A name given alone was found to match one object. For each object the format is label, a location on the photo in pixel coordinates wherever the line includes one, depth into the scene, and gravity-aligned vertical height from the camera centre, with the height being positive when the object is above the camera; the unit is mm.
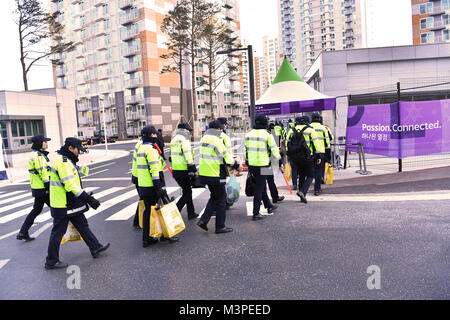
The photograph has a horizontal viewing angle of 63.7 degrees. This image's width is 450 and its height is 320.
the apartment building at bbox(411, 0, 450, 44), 57812 +15135
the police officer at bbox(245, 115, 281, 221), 7129 -563
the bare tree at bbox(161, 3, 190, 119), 42625 +12597
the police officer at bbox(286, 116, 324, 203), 8523 -880
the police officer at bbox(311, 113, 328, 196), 9383 -519
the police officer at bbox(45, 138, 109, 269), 5155 -881
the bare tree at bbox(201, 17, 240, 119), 43656 +11210
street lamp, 12750 +1607
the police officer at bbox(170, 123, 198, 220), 6938 -543
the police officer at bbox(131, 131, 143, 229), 6566 -872
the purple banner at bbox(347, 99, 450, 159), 11406 -392
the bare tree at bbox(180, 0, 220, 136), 43531 +13721
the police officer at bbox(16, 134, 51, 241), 6781 -765
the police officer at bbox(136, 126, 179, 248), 5711 -719
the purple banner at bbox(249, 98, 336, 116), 12375 +548
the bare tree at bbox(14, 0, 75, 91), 31797 +10150
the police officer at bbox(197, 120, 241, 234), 6395 -758
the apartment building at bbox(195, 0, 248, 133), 67525 +6571
